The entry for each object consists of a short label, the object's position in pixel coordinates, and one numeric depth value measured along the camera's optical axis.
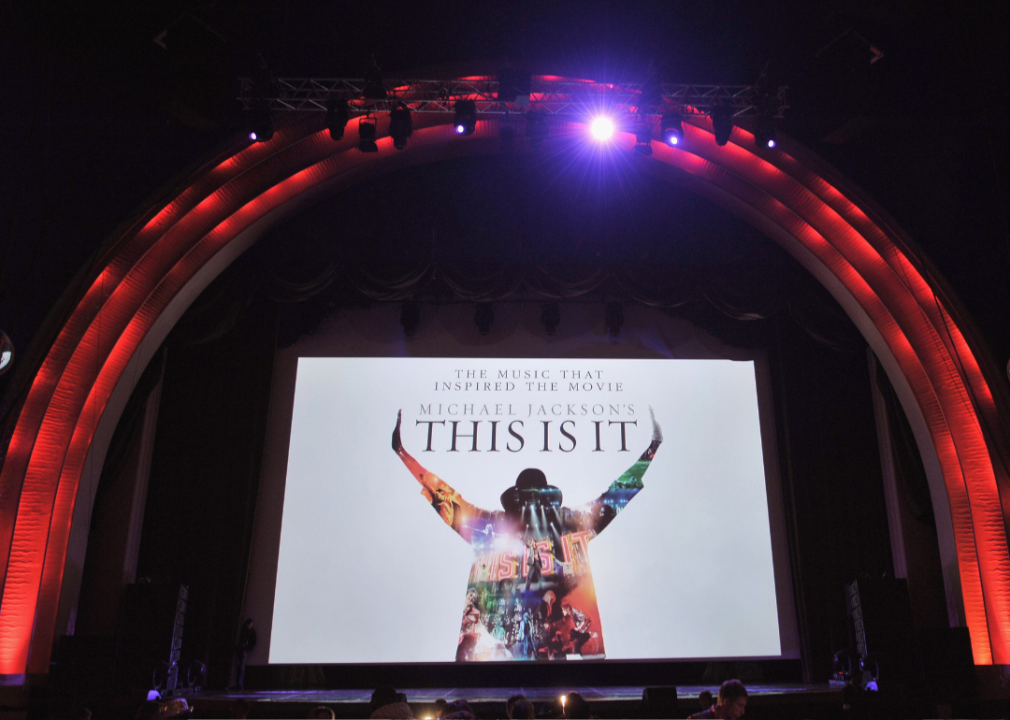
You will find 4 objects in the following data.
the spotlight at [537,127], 7.40
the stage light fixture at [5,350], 6.14
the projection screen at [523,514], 8.10
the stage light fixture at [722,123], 7.18
